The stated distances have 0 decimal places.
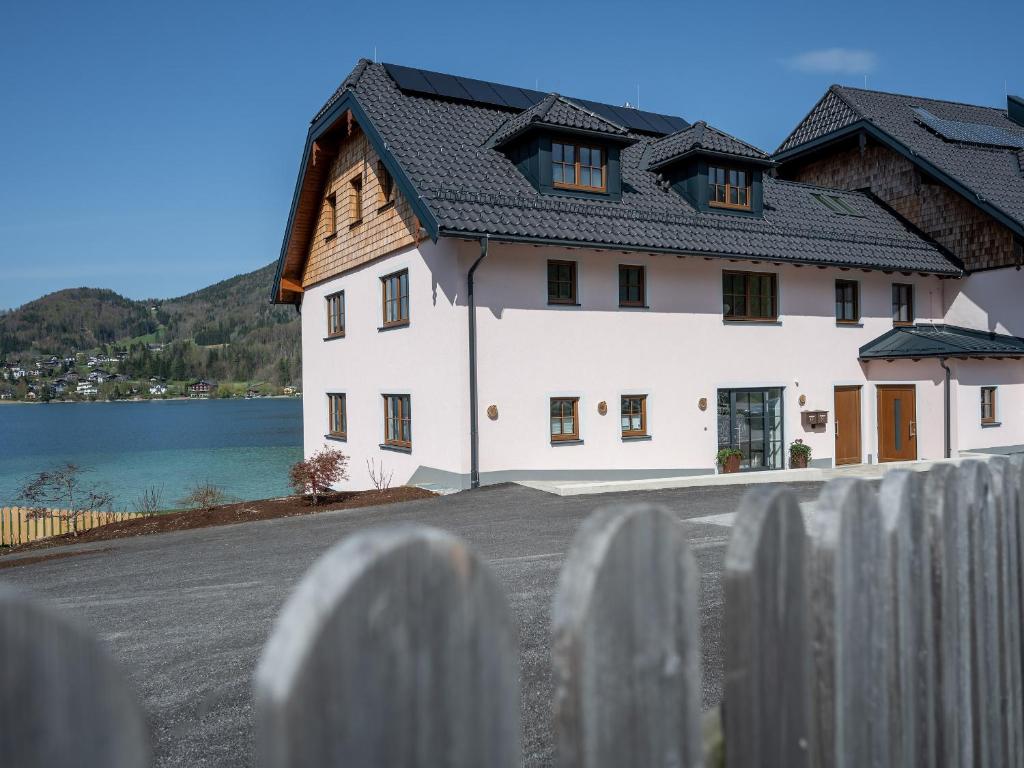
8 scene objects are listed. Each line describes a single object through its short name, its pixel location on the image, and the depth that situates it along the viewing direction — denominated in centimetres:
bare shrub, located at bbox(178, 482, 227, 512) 1891
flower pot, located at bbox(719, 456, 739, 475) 1838
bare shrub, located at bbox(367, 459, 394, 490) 1927
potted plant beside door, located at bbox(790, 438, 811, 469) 1934
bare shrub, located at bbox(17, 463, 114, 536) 1703
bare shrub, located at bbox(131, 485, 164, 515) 2730
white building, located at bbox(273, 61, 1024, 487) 1634
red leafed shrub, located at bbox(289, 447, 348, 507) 1612
